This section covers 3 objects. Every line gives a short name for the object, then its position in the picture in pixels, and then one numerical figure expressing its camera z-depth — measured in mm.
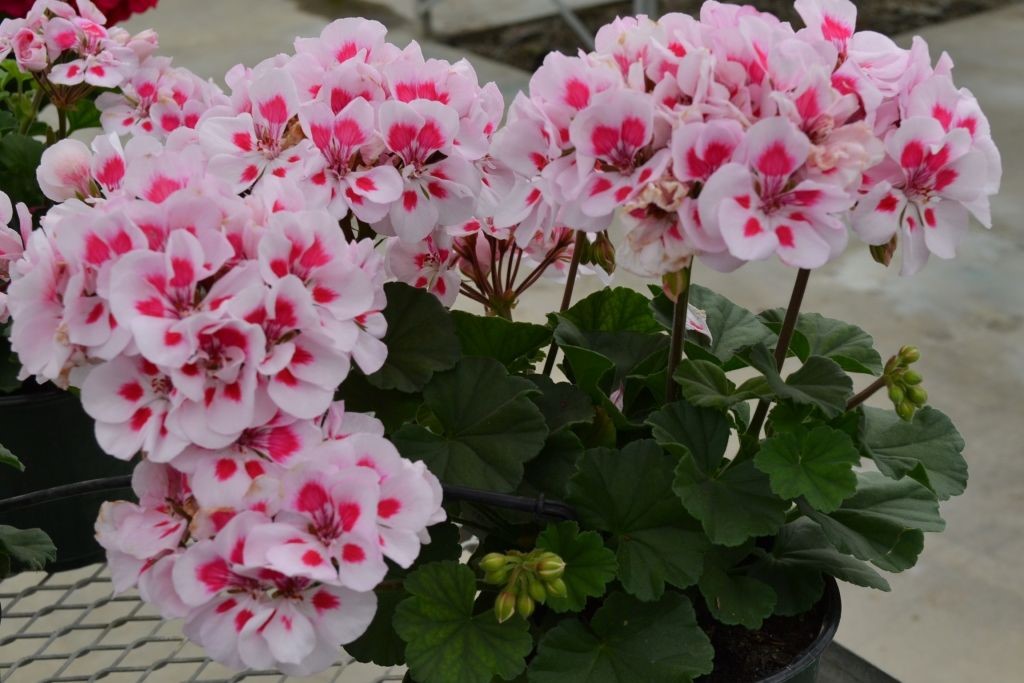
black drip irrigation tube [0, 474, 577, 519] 1131
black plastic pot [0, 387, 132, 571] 1452
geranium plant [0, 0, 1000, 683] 1075
